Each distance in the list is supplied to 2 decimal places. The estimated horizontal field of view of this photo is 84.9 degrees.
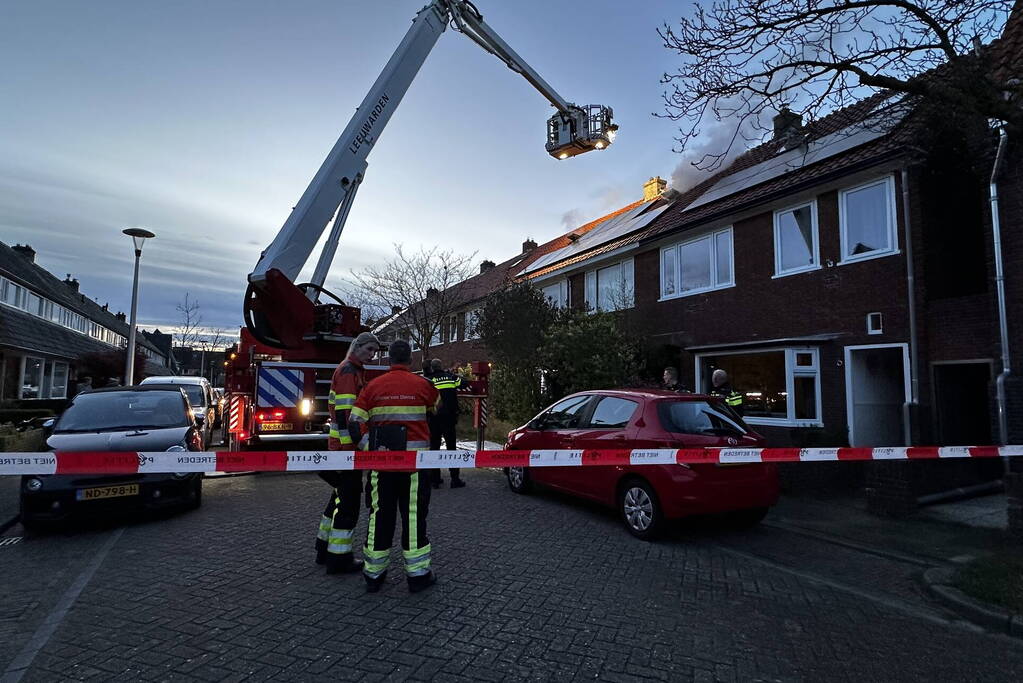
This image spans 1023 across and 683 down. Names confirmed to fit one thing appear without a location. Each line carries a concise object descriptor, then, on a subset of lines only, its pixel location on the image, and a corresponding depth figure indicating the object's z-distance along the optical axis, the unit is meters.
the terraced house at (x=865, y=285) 7.88
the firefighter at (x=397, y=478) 4.16
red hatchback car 5.38
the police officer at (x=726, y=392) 8.07
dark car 5.51
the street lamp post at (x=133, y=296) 14.72
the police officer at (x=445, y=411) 8.12
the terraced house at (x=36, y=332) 20.83
